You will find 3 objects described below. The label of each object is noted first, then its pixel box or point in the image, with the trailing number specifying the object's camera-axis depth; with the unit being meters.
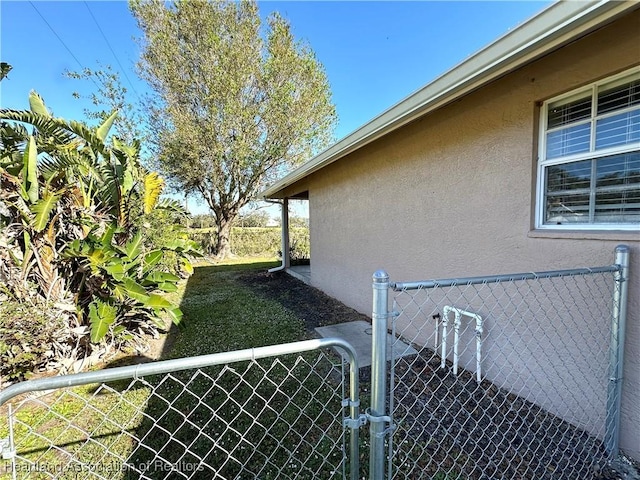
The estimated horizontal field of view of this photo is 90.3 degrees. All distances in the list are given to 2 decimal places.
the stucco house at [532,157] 2.27
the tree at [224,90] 13.08
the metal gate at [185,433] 2.33
